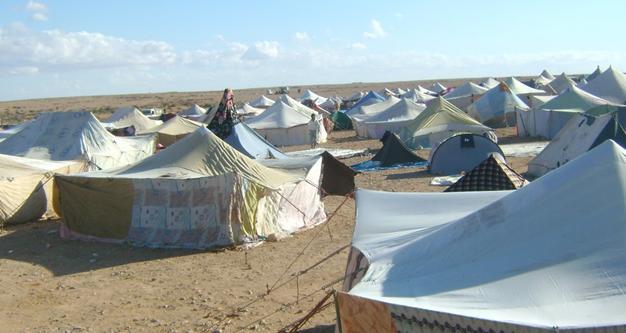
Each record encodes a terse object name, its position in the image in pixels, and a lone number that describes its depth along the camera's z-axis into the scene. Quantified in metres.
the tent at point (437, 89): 63.78
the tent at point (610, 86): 34.06
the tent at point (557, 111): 29.23
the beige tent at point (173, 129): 30.75
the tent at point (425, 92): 56.49
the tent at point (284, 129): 34.66
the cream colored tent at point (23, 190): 16.61
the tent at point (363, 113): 36.47
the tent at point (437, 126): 27.30
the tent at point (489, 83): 56.74
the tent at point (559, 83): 55.13
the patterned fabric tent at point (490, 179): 14.00
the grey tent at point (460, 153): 22.03
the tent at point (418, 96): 52.08
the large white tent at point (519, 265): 5.28
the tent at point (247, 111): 47.93
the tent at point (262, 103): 55.75
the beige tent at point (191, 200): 13.80
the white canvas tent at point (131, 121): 37.25
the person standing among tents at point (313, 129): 34.30
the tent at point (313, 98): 61.91
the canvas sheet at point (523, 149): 25.46
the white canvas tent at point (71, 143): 21.77
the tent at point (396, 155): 24.69
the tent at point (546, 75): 70.21
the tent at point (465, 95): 43.76
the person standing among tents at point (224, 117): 23.48
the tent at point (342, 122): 42.91
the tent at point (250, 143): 21.92
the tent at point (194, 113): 48.97
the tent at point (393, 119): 33.88
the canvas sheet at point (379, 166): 24.06
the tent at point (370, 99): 47.29
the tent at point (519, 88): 43.71
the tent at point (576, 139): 19.17
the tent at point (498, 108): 35.78
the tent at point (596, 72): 56.88
